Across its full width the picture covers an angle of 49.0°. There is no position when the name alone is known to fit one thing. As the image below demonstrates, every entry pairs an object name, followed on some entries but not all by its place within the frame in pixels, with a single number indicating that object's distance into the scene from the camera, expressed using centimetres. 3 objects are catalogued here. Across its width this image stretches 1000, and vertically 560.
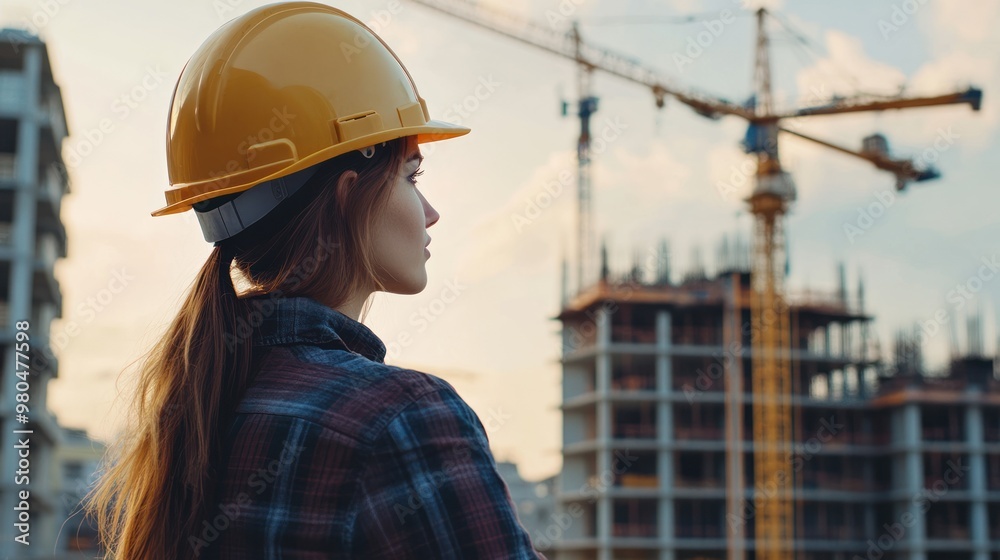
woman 112
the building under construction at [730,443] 5228
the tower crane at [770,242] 5028
